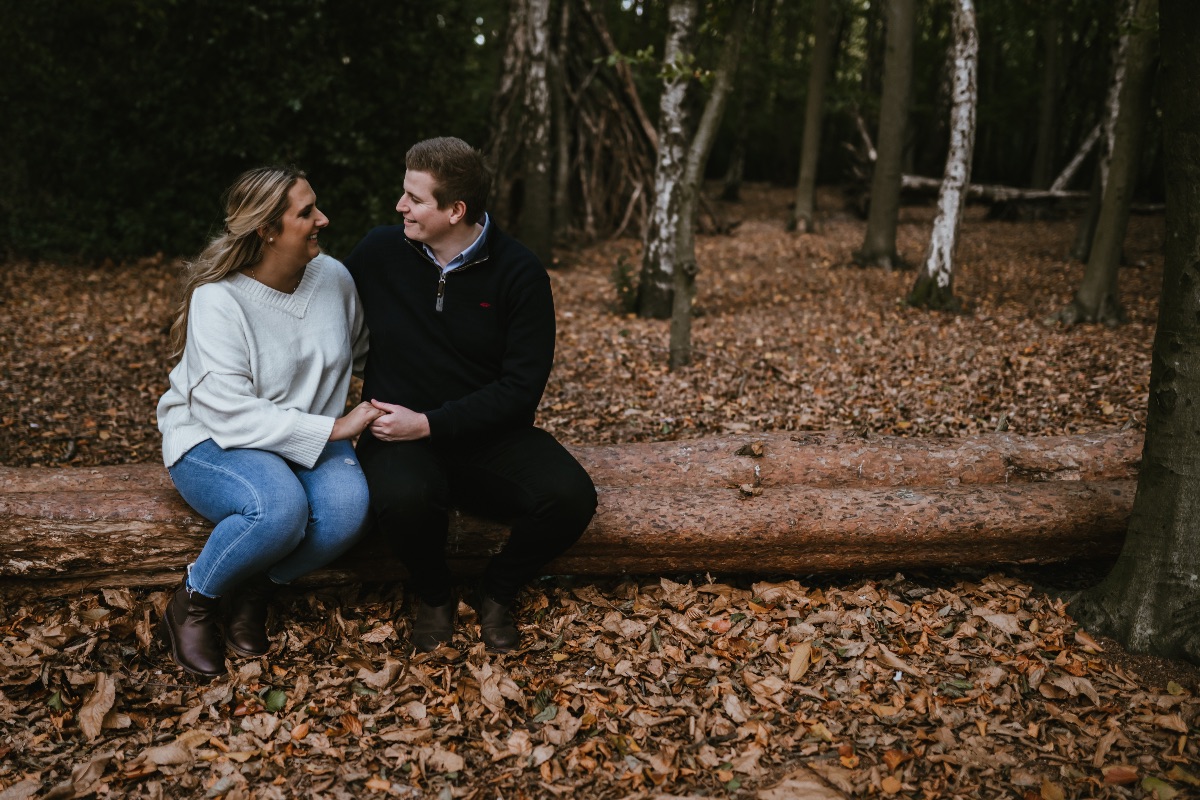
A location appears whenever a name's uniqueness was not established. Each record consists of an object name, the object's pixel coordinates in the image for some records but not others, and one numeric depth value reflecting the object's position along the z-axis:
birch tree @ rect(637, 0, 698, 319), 6.66
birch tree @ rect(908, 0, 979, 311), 7.47
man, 2.97
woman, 2.81
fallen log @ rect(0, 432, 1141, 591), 3.08
